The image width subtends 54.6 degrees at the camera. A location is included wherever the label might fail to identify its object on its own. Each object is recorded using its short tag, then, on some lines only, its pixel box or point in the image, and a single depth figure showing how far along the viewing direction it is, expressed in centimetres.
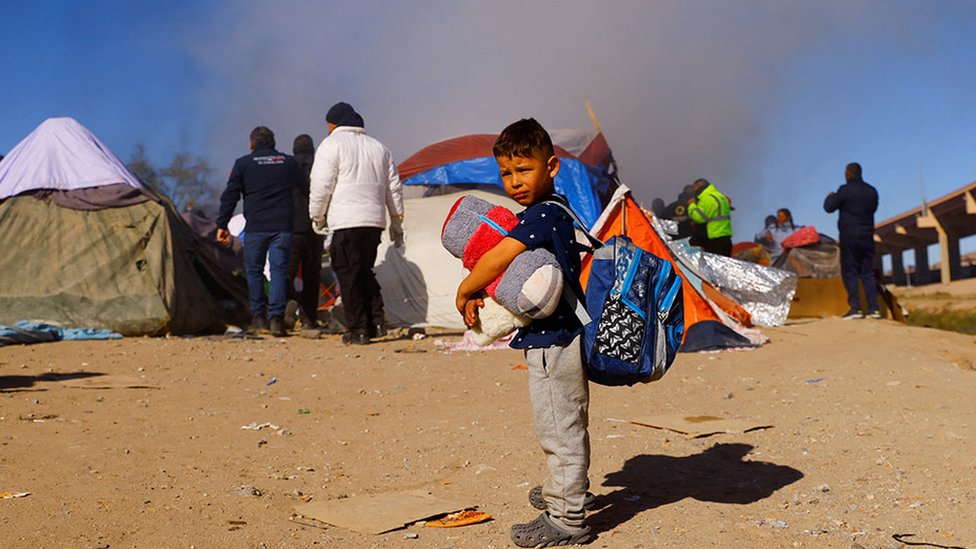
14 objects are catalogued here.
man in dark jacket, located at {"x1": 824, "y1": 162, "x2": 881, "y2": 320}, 1195
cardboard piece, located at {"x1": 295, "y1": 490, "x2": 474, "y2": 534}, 339
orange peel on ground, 341
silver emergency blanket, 1023
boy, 313
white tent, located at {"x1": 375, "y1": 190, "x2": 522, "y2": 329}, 1037
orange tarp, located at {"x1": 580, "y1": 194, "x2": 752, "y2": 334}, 864
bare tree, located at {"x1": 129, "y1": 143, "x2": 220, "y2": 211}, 2096
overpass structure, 2738
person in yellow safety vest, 1180
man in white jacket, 821
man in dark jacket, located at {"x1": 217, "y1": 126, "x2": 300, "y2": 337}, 903
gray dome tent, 855
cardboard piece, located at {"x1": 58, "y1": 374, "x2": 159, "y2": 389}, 604
